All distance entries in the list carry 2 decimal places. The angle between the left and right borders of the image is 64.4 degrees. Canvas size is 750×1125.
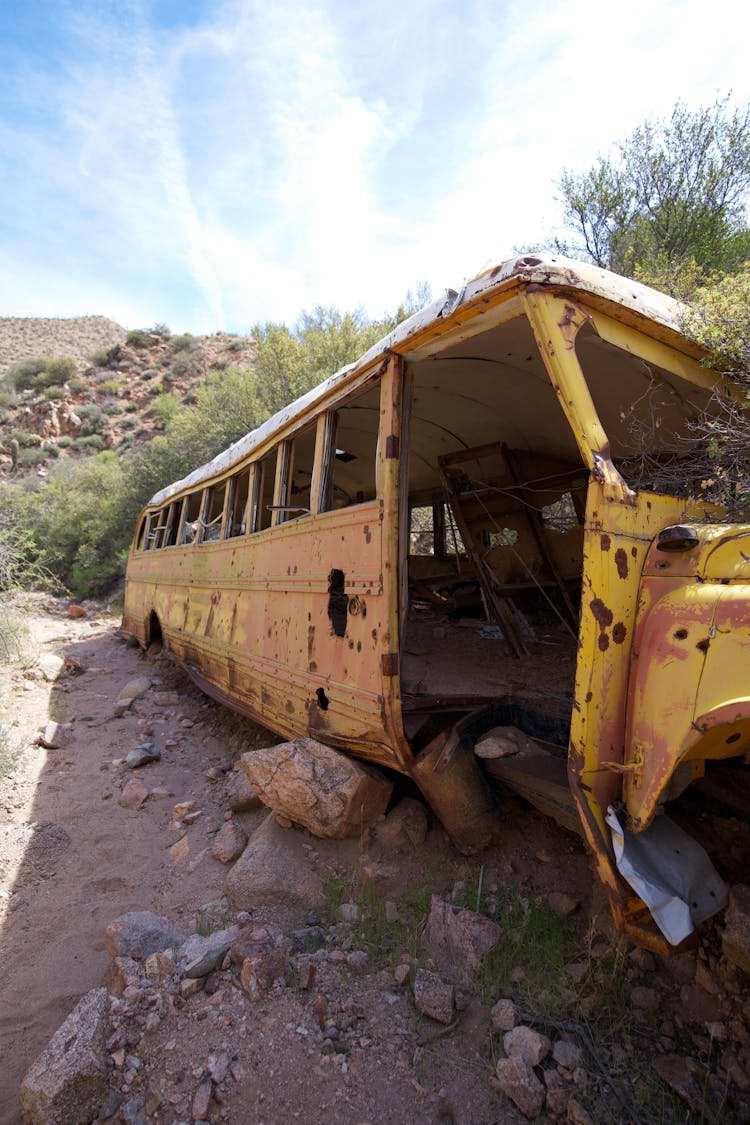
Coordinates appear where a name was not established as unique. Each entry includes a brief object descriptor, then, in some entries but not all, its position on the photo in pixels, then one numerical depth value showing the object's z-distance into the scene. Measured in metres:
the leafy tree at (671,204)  9.20
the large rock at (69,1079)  1.93
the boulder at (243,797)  3.87
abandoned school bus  1.86
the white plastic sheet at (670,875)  1.75
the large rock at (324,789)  3.13
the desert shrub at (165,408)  29.60
